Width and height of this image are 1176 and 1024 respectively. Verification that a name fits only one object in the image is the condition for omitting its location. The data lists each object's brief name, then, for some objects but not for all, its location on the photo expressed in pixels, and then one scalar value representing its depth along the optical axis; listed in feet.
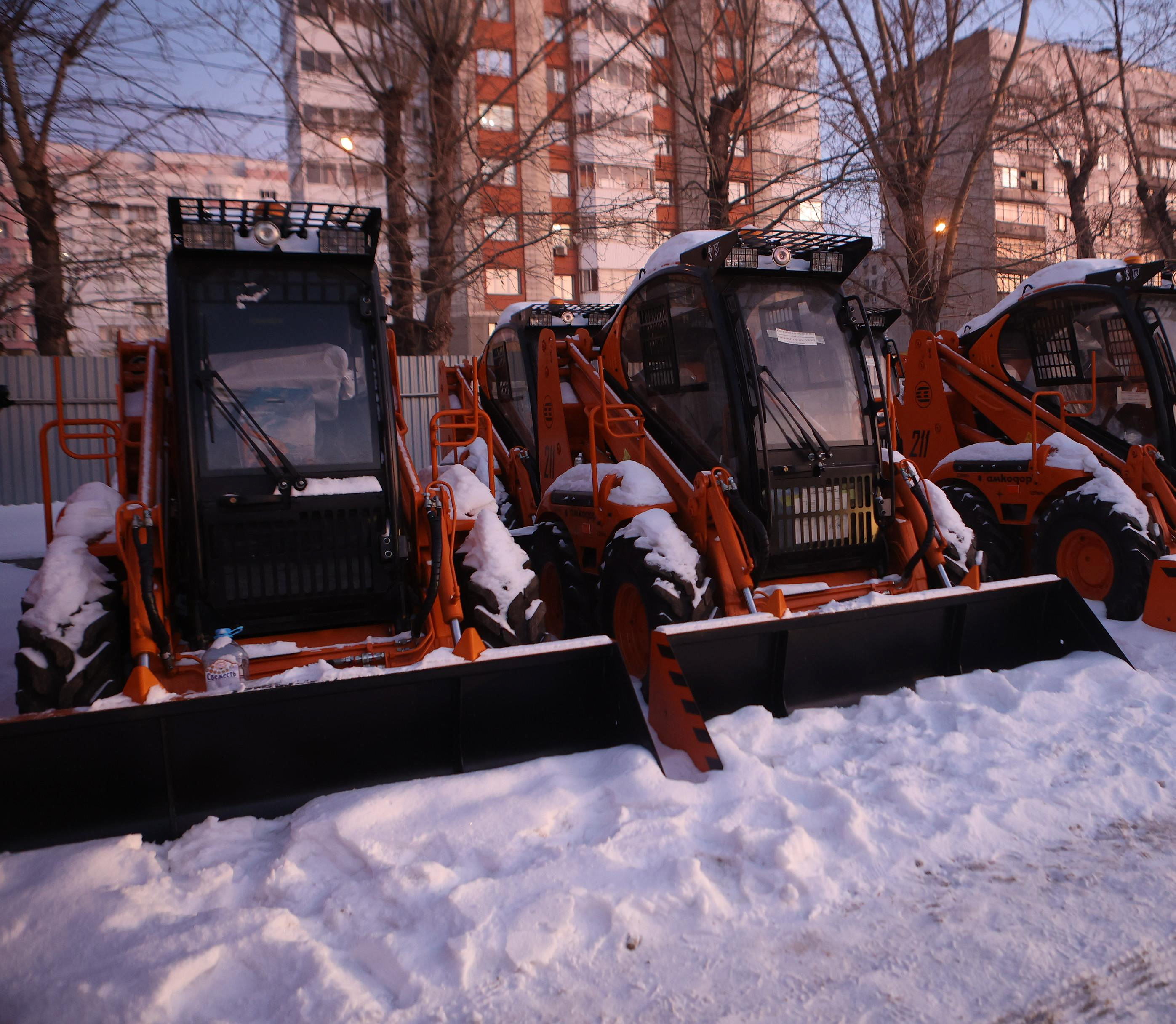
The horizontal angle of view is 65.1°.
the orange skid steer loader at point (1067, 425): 23.00
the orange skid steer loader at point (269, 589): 12.08
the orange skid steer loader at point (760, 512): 15.90
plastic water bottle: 13.50
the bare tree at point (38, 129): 38.68
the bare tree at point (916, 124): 52.13
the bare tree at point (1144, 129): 57.67
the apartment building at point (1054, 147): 57.26
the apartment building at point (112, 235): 42.19
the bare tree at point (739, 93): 49.39
